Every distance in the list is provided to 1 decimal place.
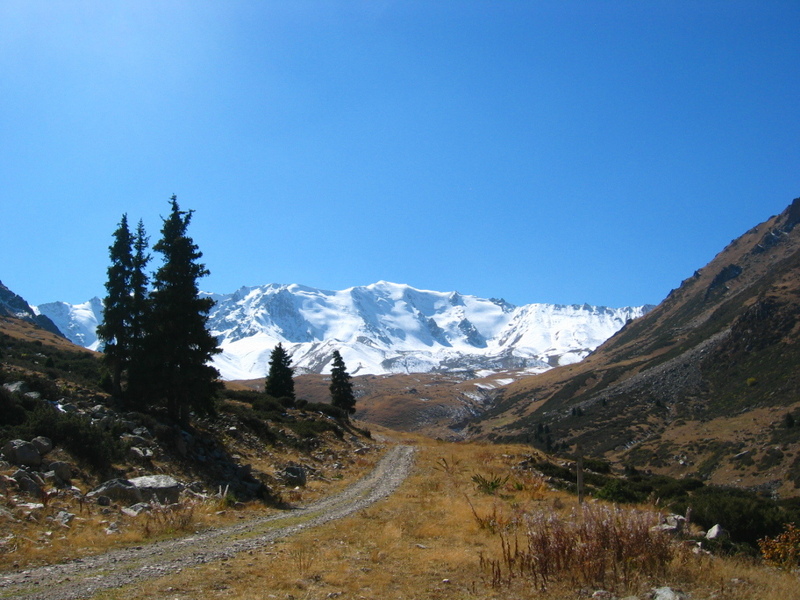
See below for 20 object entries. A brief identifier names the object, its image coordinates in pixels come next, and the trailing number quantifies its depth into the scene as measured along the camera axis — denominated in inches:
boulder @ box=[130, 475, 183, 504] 602.5
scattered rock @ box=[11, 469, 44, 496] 509.4
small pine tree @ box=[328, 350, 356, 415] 2689.7
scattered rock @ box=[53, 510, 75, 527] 467.0
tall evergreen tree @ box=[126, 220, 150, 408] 991.0
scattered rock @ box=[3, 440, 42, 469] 558.9
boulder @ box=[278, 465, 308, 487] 880.3
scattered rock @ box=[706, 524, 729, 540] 449.1
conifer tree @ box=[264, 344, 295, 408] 2393.0
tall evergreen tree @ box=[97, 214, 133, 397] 1223.5
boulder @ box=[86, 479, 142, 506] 562.3
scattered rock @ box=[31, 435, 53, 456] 599.8
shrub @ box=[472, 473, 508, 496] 779.4
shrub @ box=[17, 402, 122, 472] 633.0
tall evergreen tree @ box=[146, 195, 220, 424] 949.2
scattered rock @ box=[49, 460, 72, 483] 570.4
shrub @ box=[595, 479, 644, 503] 715.4
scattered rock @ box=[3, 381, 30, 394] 775.3
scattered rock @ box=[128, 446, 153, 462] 710.5
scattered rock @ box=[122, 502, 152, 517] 532.7
